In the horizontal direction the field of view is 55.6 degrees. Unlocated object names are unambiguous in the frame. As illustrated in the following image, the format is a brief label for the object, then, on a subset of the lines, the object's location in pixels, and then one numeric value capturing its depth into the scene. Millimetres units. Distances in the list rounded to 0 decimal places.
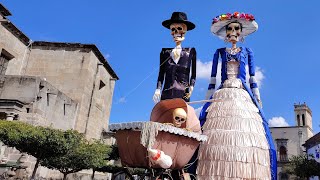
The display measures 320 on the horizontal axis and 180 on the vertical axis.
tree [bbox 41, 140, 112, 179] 13407
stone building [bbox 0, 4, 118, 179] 15469
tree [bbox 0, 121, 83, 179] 10480
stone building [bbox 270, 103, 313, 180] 44750
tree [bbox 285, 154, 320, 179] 22562
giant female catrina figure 4789
